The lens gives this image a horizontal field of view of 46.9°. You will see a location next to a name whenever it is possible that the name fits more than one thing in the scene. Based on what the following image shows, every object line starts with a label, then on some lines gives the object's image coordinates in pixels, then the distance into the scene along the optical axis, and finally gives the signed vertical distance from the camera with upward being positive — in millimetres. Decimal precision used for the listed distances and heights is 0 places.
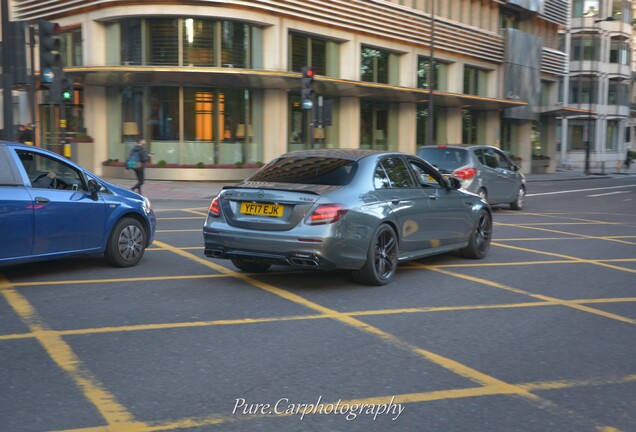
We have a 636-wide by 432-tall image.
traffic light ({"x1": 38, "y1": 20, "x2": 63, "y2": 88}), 14875 +1857
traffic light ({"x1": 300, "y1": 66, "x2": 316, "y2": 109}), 20859 +1569
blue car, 7418 -802
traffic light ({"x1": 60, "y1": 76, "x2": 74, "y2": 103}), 16597 +1170
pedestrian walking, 20344 -577
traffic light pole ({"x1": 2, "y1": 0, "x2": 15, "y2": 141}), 14750 +1308
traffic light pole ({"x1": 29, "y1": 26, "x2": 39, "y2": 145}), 16766 +1508
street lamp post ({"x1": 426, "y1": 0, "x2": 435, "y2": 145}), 29758 +1512
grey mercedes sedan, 7234 -766
